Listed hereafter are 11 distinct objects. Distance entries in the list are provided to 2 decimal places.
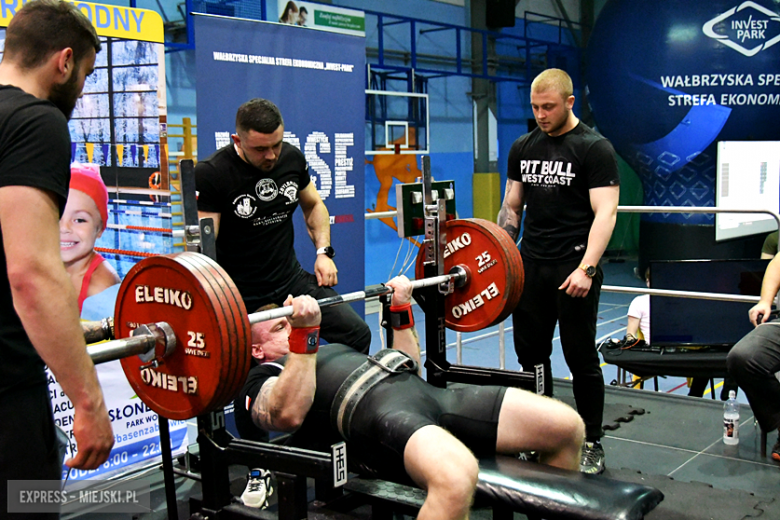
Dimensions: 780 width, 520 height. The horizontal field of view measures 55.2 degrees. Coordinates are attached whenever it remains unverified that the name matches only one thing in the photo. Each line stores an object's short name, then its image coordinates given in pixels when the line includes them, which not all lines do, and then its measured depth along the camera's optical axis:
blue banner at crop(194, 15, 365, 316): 3.46
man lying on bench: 2.10
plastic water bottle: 3.29
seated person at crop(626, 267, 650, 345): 4.43
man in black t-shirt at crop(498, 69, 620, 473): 2.95
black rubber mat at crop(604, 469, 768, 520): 2.63
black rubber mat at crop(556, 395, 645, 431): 3.65
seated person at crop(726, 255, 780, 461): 3.00
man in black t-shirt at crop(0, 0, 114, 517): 1.29
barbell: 1.81
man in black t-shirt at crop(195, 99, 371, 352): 2.70
